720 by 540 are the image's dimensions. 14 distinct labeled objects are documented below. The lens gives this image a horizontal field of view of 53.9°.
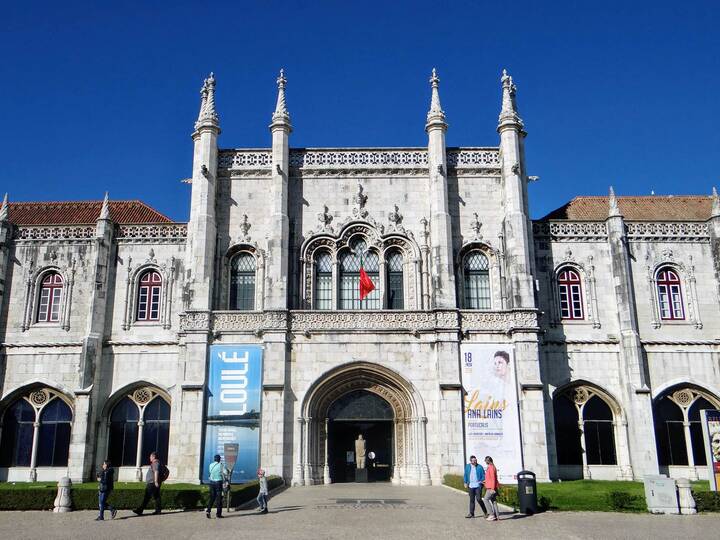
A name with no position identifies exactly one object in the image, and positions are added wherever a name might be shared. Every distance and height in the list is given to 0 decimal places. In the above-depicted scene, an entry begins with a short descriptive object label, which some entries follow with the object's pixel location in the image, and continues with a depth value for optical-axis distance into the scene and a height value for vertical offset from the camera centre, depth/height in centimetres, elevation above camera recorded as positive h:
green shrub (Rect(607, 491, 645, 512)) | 2072 -156
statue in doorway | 3128 -10
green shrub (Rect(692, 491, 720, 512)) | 2084 -158
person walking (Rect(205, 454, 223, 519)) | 1947 -94
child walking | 2033 -121
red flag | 3192 +719
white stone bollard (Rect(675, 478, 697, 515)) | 2061 -150
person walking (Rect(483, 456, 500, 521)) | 1916 -117
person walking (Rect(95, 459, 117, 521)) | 1977 -102
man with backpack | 2042 -84
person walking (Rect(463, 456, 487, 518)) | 1959 -88
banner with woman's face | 2947 +169
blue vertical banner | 2925 +183
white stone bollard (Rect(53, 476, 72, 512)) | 2131 -129
